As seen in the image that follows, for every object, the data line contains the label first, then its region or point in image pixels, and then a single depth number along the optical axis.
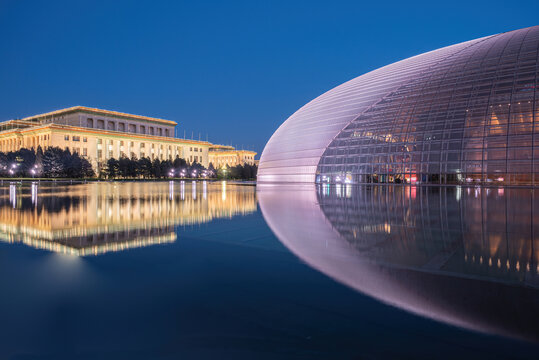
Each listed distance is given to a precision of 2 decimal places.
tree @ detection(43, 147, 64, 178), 77.06
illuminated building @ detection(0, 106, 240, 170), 101.25
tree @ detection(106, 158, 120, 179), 95.31
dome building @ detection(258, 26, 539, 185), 37.06
